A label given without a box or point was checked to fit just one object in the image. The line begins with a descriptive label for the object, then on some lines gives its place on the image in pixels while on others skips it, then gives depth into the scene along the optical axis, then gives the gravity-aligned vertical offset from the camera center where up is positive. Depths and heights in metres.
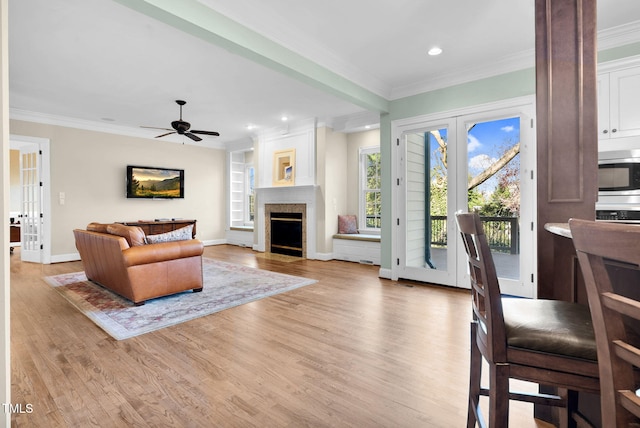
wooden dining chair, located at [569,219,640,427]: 0.61 -0.23
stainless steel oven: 2.95 +0.26
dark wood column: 1.57 +0.44
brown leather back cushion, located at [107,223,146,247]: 3.54 -0.21
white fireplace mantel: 6.60 +0.30
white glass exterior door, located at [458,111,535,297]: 3.68 +0.37
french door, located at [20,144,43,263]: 6.08 +0.22
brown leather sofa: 3.45 -0.56
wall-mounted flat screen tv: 7.15 +0.77
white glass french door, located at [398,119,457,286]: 4.55 +0.16
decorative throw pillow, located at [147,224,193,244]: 3.75 -0.27
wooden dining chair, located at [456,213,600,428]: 0.91 -0.39
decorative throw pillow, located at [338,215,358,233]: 6.65 -0.21
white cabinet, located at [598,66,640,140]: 3.02 +1.06
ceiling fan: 4.95 +1.38
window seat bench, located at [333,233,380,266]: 5.91 -0.65
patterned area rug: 3.01 -0.99
